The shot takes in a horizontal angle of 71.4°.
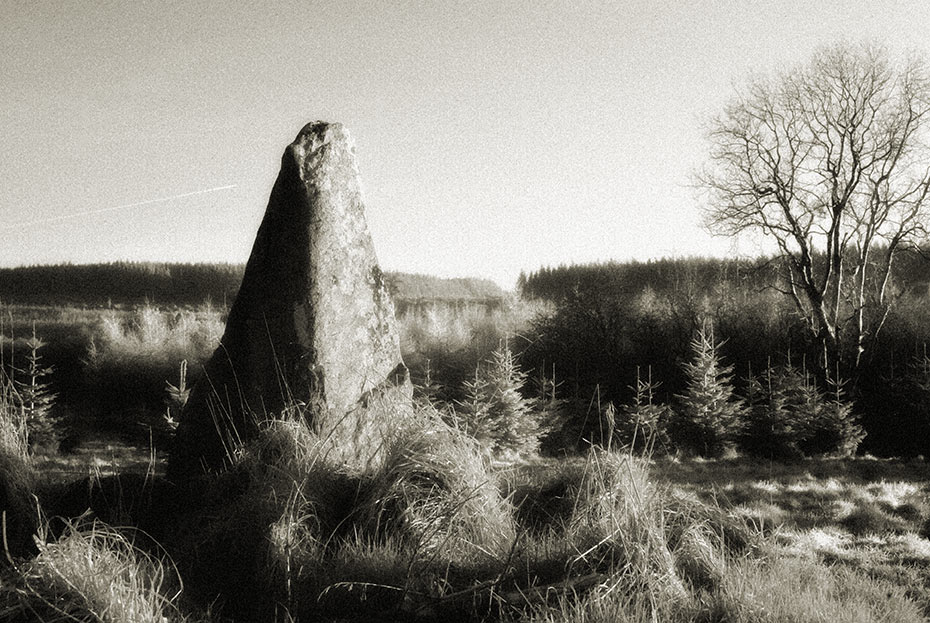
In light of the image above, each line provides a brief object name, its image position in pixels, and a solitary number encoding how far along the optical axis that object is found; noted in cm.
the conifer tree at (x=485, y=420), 1313
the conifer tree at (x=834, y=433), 1669
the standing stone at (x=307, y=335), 516
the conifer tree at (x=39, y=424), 1357
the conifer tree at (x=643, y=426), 1562
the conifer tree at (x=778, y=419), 1688
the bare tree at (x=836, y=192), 2025
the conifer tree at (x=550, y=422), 1722
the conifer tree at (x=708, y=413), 1627
